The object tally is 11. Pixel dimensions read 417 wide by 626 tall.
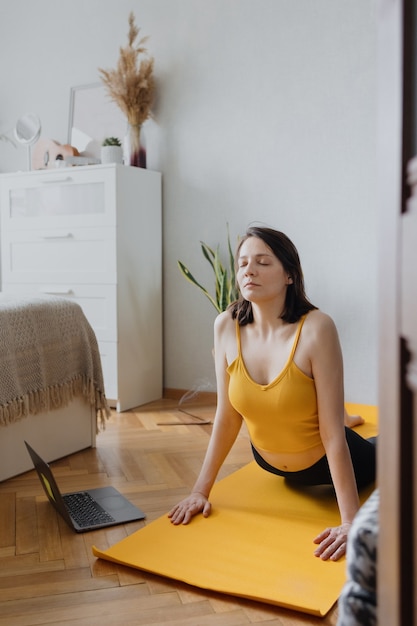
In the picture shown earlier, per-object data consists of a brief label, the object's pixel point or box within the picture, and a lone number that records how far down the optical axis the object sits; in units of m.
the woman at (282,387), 1.85
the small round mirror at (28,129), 4.13
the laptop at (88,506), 2.02
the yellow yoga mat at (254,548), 1.59
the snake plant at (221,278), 3.50
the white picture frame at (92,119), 3.96
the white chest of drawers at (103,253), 3.55
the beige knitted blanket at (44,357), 2.40
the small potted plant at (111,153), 3.69
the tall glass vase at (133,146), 3.74
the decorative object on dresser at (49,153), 3.97
